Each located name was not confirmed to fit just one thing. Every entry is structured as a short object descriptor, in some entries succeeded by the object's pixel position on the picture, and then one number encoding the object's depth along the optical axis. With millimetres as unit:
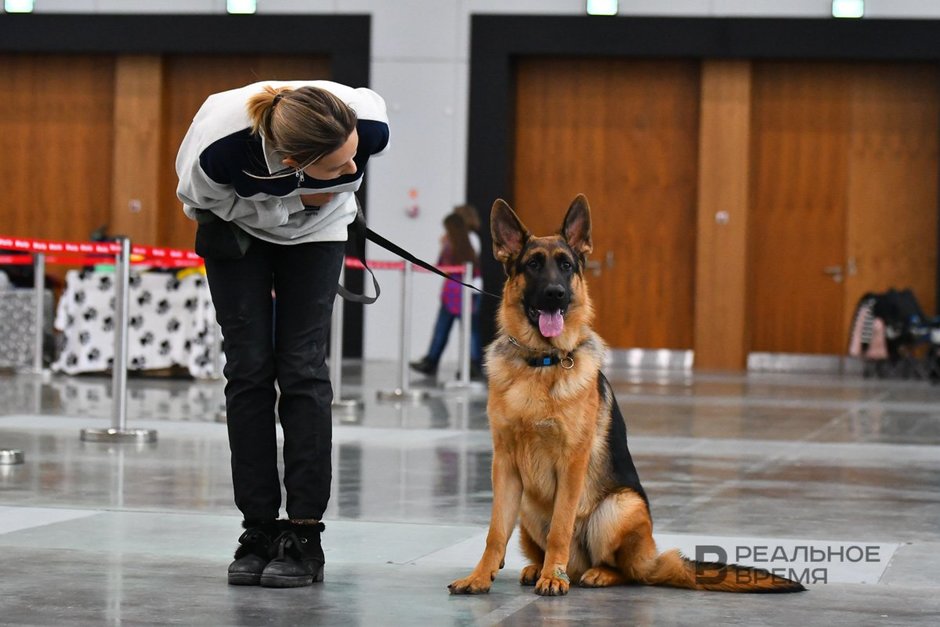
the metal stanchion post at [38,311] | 14758
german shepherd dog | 4176
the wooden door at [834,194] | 20000
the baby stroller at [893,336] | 17906
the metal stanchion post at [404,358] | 12523
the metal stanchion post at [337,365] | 11172
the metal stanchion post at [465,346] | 14092
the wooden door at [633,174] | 20484
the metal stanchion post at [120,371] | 8430
